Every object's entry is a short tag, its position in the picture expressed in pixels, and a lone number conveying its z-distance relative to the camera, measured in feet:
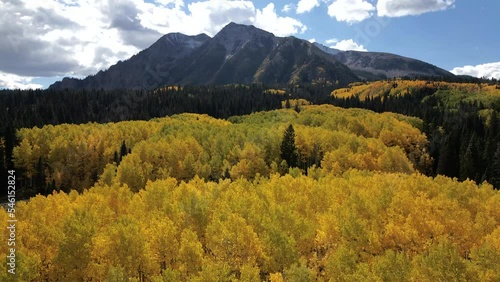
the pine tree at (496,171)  351.87
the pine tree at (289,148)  356.79
